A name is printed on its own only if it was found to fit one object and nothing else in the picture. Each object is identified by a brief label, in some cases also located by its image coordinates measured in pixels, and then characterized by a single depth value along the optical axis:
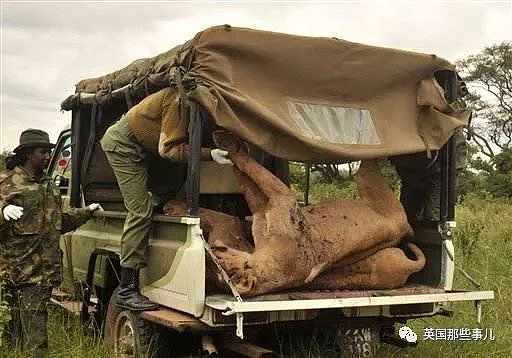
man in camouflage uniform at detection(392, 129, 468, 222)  5.79
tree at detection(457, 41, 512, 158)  30.02
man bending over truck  5.09
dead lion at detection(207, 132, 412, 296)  4.82
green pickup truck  4.74
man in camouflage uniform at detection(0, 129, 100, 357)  5.46
